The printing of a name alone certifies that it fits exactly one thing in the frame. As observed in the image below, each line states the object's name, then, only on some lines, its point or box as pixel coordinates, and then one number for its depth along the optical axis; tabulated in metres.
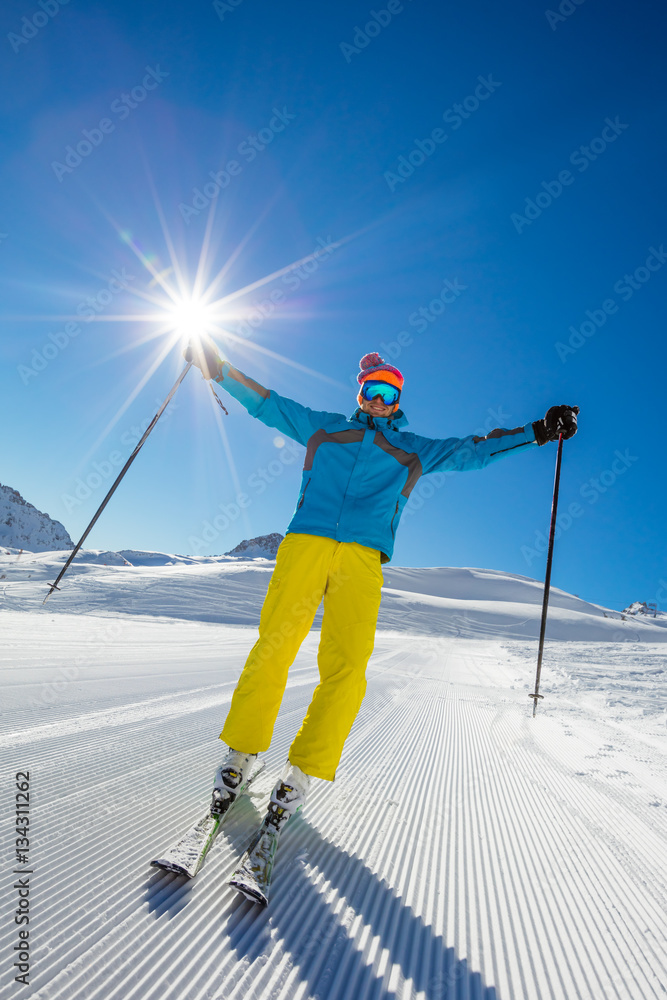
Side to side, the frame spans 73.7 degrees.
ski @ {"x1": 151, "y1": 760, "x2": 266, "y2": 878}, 1.28
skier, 1.77
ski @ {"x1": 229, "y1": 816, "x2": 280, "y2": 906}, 1.22
